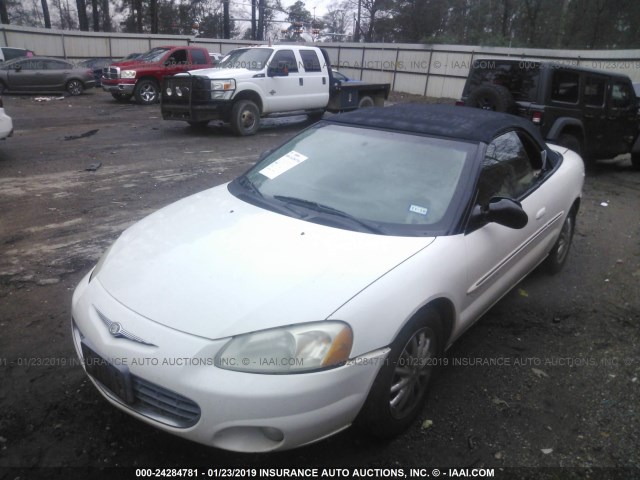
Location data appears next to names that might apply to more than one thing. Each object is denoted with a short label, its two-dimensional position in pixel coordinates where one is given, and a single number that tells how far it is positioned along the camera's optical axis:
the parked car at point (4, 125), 7.74
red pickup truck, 16.27
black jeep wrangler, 7.60
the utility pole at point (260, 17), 40.84
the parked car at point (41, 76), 17.10
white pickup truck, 10.66
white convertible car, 2.03
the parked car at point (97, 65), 22.05
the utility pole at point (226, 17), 37.72
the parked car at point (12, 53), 20.19
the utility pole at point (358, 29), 44.56
